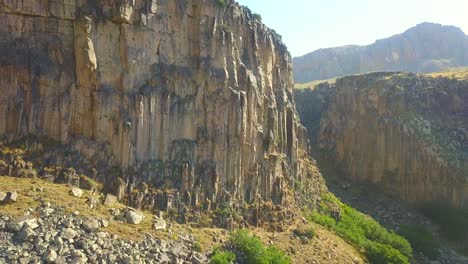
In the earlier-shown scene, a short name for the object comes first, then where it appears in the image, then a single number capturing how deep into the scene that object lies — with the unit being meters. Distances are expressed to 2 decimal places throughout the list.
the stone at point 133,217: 26.81
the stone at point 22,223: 21.96
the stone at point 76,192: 26.63
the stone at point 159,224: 27.48
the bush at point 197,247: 27.30
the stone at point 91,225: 23.78
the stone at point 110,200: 27.63
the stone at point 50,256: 20.88
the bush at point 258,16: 47.28
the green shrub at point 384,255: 38.00
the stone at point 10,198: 23.75
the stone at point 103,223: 24.86
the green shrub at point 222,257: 26.58
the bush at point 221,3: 36.72
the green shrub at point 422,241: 45.91
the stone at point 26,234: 21.56
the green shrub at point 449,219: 51.69
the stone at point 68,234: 22.53
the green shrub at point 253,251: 28.31
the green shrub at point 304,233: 35.92
